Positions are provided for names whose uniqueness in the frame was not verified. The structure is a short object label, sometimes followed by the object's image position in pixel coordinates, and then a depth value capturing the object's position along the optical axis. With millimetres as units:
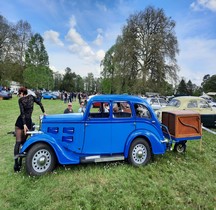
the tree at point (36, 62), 44875
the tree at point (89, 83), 109125
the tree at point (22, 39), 41106
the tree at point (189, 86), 86856
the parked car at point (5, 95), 30966
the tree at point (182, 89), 82625
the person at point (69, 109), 8625
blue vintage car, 4953
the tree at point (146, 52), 32406
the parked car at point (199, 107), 11219
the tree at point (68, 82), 82375
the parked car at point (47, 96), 42247
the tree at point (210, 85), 83000
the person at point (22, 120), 5121
